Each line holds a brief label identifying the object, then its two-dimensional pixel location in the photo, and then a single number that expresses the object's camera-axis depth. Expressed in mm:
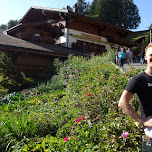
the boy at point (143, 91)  1633
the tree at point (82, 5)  63031
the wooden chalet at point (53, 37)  12672
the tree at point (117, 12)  50250
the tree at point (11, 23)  57134
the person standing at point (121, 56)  12281
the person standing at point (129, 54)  15359
